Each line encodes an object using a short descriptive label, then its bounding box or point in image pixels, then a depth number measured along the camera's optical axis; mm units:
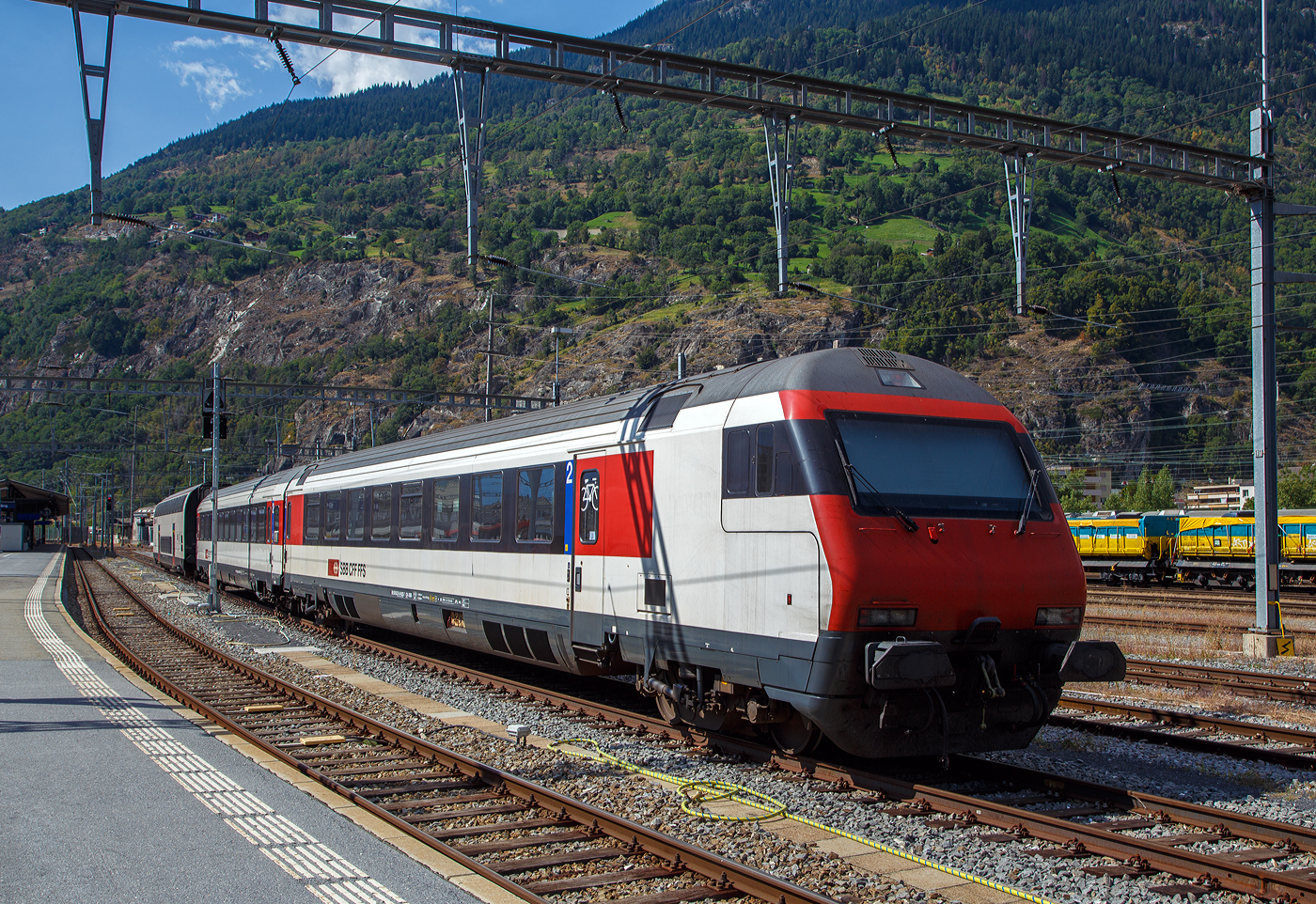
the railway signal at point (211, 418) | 23625
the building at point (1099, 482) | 107062
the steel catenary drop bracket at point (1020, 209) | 14492
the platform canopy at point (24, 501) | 75625
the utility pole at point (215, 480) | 23453
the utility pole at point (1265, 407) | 15445
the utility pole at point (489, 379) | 32834
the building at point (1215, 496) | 73312
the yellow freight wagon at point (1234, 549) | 33469
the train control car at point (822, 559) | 7375
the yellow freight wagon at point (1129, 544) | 38594
